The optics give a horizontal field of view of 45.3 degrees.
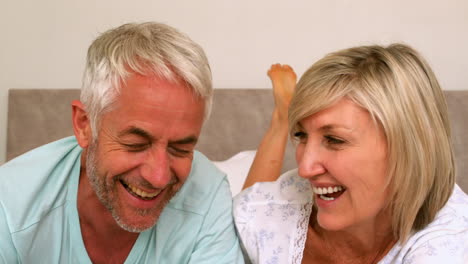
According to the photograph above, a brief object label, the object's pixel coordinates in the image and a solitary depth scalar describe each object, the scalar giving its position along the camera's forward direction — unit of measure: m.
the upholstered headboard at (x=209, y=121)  2.48
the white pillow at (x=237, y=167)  2.20
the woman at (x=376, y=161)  1.33
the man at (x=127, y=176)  1.24
